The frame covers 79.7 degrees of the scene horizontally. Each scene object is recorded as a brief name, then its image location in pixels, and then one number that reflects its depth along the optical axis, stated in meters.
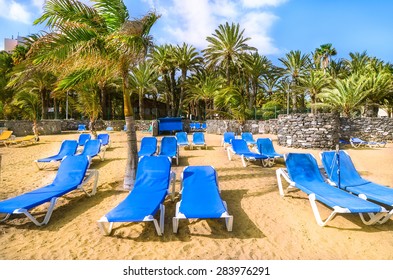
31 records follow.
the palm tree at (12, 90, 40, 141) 14.86
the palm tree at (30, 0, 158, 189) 4.58
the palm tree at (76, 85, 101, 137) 13.95
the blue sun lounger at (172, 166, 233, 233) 3.61
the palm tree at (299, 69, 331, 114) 24.91
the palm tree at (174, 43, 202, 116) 30.55
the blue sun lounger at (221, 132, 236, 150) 12.32
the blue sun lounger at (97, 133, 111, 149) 11.16
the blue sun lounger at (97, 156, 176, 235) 3.46
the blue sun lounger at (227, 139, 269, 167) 8.40
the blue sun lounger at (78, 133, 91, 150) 11.44
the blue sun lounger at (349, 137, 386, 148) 14.84
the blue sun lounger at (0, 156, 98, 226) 3.89
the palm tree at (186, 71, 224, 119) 28.94
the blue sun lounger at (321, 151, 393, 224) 4.31
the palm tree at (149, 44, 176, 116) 30.67
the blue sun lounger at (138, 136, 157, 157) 9.05
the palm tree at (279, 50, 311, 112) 31.34
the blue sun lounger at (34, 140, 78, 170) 8.69
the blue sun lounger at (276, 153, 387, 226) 3.66
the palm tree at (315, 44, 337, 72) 34.75
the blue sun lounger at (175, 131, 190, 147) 11.85
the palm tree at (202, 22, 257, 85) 27.39
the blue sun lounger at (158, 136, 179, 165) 8.69
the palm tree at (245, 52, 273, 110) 29.72
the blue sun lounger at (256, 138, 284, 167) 8.54
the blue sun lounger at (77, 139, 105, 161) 8.86
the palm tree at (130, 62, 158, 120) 27.44
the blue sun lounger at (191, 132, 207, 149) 12.41
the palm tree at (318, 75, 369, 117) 16.27
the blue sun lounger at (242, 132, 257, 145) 11.93
